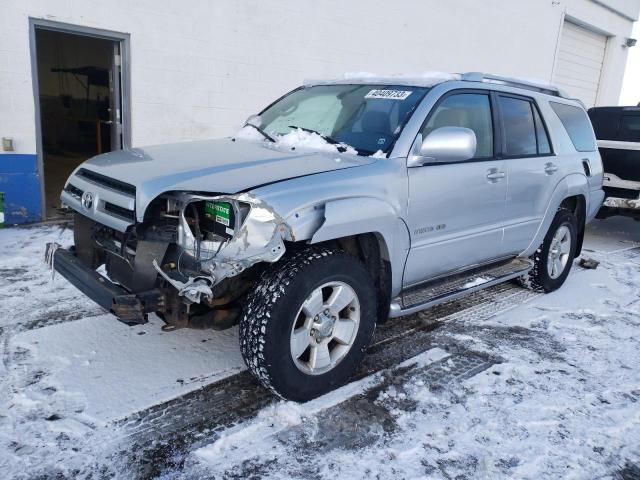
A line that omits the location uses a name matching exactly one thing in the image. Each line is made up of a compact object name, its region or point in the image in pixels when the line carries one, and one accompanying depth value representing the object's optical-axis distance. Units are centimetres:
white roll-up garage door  1597
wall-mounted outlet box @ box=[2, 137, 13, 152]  630
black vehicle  728
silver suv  269
